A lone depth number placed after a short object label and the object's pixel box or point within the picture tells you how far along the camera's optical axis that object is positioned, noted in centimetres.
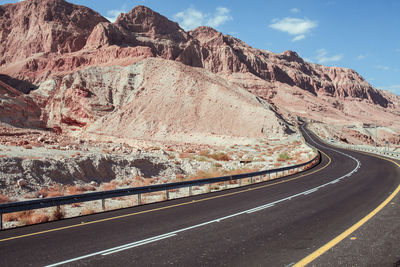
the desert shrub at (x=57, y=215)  926
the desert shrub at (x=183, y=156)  2969
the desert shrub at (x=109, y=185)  1791
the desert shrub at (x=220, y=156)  3239
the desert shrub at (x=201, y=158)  2916
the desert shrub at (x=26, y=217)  870
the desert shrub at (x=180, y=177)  2125
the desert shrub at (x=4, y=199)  1274
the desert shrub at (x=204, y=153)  3450
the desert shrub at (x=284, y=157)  3278
